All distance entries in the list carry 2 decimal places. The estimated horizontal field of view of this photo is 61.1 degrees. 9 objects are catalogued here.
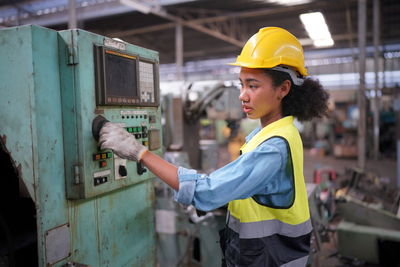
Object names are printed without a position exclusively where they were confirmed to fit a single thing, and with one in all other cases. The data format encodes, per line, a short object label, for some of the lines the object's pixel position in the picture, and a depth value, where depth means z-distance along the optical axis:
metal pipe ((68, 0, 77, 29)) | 4.54
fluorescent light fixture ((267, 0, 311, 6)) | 5.52
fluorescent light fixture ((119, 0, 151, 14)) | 4.77
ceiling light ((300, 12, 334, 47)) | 3.85
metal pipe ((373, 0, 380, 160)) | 6.07
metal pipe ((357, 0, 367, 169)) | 4.91
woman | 0.98
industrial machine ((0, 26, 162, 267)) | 1.07
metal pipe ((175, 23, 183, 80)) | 6.76
